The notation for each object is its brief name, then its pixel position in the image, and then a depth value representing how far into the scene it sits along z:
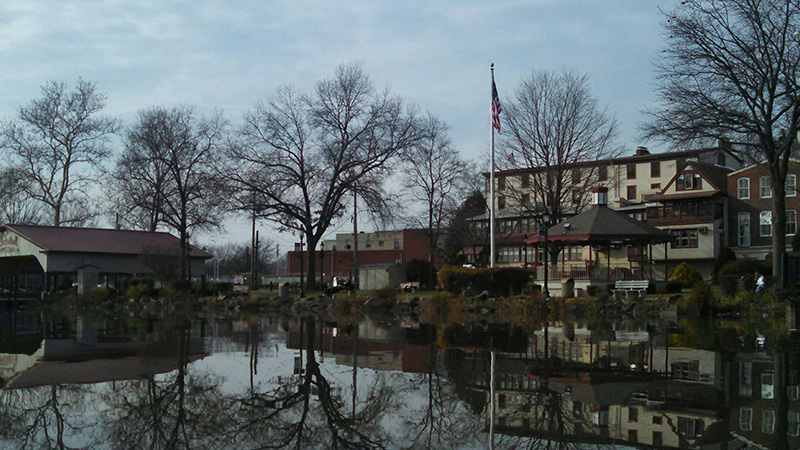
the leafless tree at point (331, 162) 47.81
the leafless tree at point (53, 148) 54.00
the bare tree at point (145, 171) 50.28
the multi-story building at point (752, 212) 56.31
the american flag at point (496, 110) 35.81
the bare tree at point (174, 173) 50.00
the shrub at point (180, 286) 43.72
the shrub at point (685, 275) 45.25
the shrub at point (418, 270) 67.46
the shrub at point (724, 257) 54.41
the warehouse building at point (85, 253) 46.69
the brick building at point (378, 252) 95.62
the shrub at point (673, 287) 40.62
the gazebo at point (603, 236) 40.81
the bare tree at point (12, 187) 55.47
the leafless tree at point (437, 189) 57.94
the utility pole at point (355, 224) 48.62
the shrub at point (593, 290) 35.97
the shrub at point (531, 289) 33.55
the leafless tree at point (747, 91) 30.08
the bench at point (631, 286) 35.69
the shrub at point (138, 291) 43.38
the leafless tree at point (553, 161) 47.72
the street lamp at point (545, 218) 33.12
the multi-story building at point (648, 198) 49.34
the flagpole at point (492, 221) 36.60
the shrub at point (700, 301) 27.20
